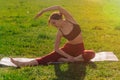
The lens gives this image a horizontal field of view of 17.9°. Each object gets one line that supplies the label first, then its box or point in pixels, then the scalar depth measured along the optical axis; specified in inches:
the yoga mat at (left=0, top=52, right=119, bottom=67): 340.8
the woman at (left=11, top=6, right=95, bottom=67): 337.1
